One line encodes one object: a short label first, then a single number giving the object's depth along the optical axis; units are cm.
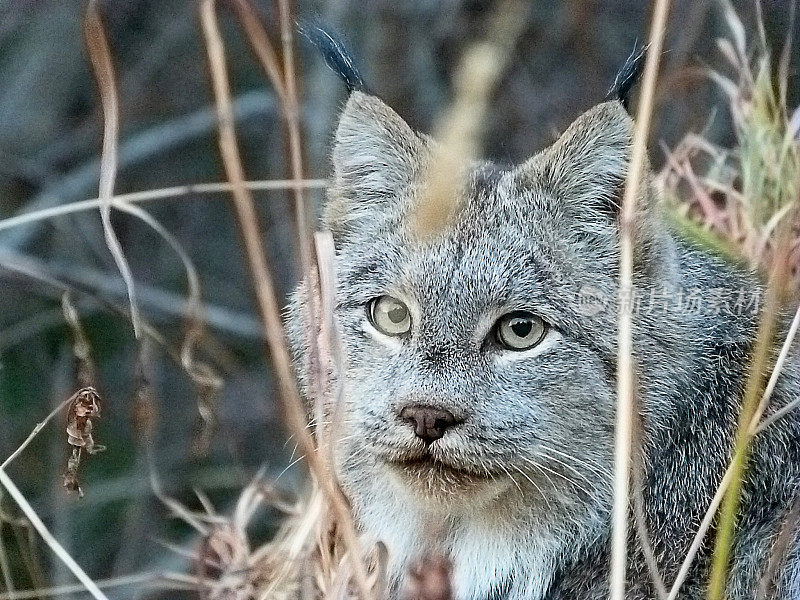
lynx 503
